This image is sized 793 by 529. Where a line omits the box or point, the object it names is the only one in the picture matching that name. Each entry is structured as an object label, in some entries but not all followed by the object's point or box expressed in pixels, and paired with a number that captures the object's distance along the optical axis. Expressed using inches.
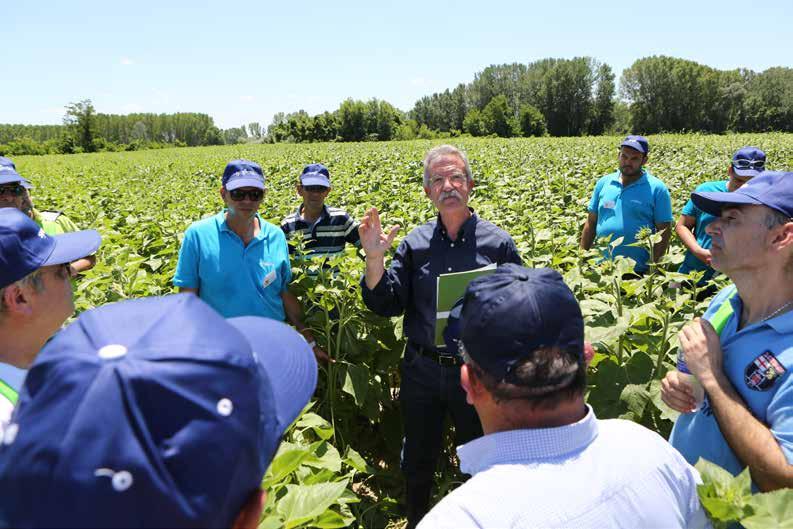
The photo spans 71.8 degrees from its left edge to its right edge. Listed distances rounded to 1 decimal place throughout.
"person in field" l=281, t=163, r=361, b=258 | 163.0
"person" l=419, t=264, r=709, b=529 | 46.0
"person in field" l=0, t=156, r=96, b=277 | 164.4
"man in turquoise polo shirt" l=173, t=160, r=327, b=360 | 127.8
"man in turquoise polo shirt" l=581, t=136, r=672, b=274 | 193.2
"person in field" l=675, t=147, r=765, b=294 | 187.6
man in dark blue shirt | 114.3
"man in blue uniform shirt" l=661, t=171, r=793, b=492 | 62.4
